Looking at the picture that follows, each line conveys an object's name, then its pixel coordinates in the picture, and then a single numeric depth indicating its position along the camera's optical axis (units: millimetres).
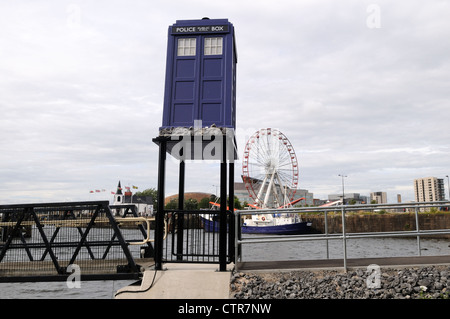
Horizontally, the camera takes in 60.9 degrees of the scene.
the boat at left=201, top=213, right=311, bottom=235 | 54094
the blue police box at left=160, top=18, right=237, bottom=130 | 8695
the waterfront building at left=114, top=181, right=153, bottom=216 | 101500
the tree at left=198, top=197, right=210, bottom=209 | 104888
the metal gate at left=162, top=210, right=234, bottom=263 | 7969
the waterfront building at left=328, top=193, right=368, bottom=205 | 124888
